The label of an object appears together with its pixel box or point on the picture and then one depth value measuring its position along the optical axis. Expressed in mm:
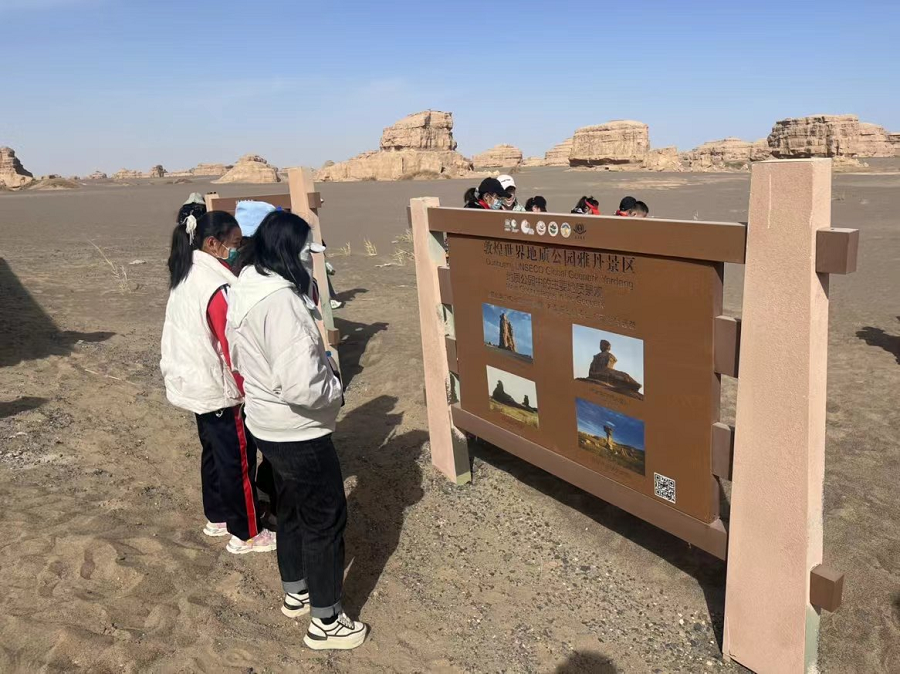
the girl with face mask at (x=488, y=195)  6375
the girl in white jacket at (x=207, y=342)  3377
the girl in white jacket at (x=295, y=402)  2686
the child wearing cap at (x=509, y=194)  6605
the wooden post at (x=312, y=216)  6754
